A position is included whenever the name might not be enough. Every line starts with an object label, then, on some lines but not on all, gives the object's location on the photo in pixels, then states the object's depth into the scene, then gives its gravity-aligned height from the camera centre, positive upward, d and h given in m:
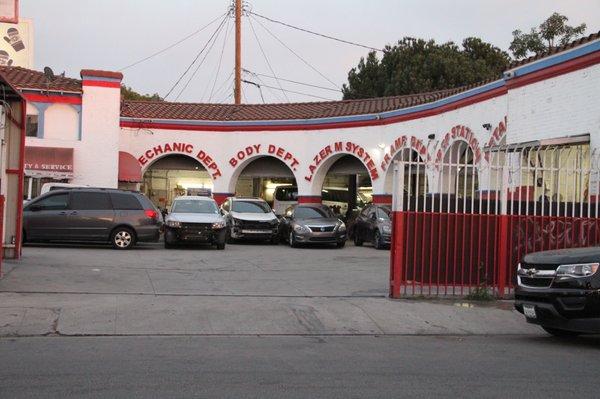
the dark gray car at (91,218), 19.72 -0.48
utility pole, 32.94 +7.27
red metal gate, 11.80 -0.29
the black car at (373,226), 22.61 -0.61
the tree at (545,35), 31.89 +8.17
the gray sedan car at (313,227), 23.00 -0.68
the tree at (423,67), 44.50 +9.22
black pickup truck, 8.18 -0.92
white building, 23.20 +2.66
